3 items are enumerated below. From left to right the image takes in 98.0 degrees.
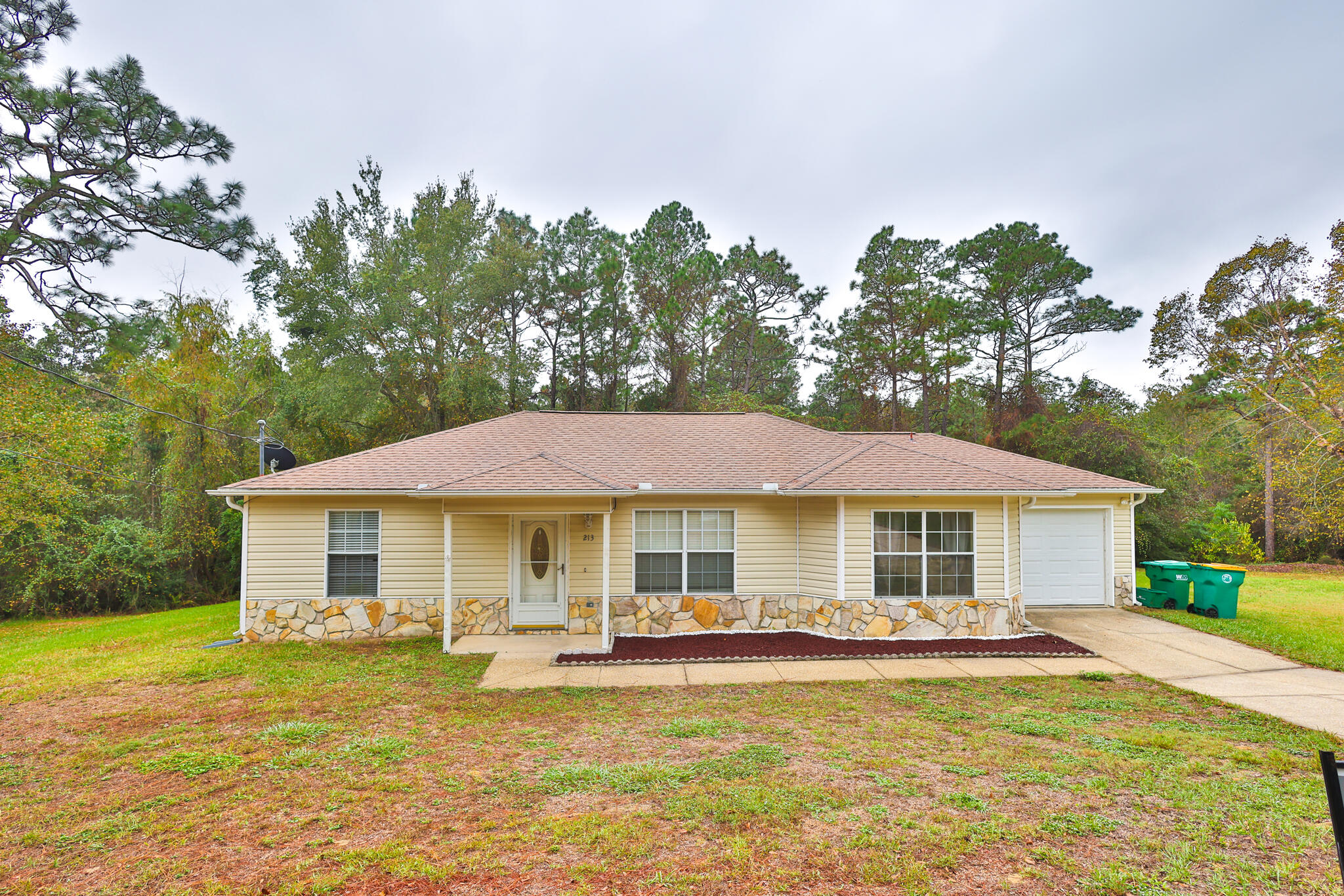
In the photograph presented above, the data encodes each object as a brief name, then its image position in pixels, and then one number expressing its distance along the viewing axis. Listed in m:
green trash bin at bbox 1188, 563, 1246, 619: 10.62
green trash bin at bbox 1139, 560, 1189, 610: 11.31
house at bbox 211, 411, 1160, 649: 9.41
